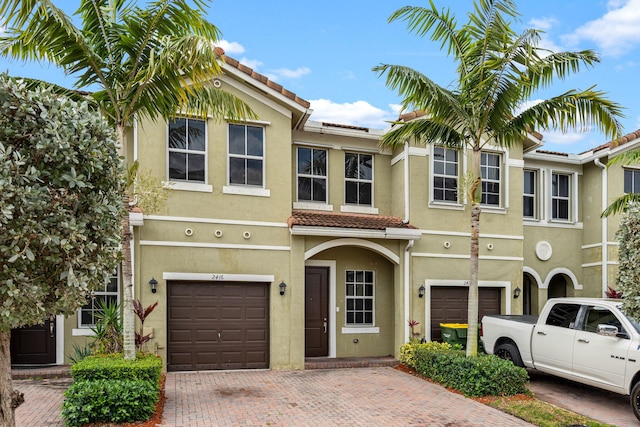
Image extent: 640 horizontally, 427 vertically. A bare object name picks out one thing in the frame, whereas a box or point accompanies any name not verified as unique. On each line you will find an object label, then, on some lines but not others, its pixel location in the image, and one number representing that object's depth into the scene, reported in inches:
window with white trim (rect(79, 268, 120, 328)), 468.6
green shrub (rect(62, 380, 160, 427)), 292.5
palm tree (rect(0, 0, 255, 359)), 302.2
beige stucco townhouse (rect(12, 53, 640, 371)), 465.4
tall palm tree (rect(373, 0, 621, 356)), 400.8
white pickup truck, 340.2
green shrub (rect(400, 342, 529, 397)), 389.4
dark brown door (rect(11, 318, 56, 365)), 458.6
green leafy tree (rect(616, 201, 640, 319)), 267.9
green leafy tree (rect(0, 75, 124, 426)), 161.3
